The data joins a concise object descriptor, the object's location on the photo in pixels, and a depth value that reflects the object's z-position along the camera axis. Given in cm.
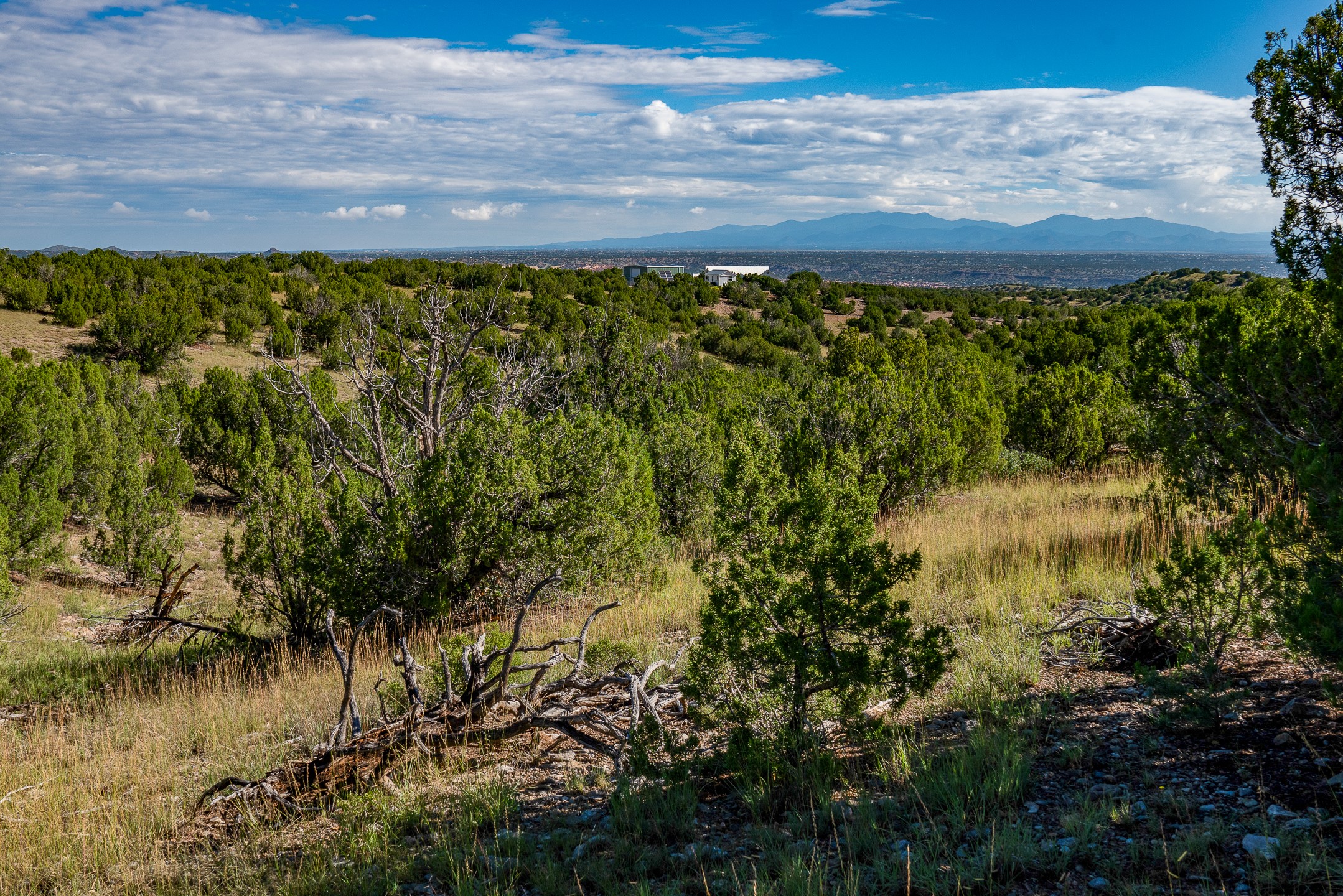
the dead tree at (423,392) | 807
